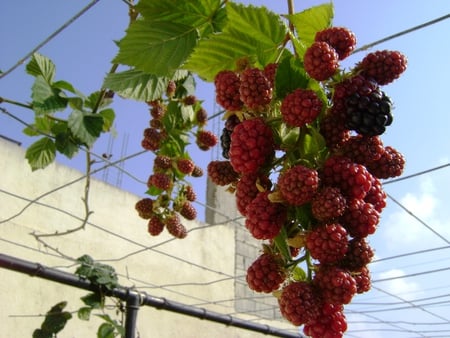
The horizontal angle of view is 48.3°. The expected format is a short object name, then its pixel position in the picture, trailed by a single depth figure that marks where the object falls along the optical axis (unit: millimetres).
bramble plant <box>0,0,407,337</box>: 398
